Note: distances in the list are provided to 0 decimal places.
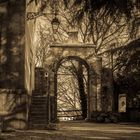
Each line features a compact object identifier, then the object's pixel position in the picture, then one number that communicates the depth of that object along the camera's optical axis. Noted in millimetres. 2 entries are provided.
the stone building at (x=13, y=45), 18328
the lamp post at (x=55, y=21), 19503
